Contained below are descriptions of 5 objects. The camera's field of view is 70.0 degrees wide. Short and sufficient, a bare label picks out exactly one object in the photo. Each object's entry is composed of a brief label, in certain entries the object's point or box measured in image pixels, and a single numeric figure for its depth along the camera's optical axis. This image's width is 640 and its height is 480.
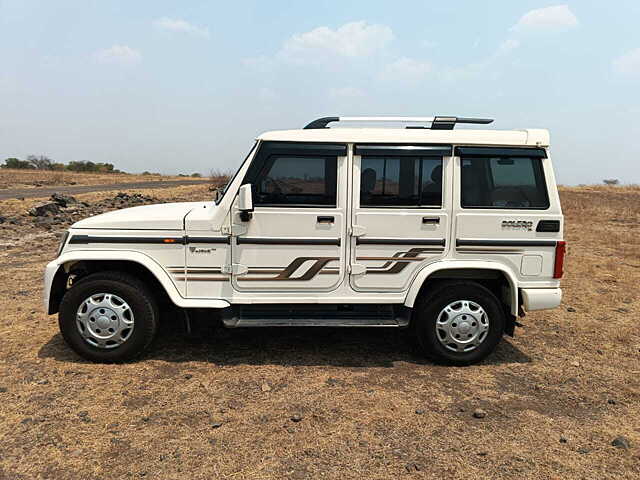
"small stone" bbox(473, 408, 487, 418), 3.68
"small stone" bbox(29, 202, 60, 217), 14.55
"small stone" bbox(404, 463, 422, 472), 3.01
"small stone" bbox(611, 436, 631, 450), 3.29
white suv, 4.34
